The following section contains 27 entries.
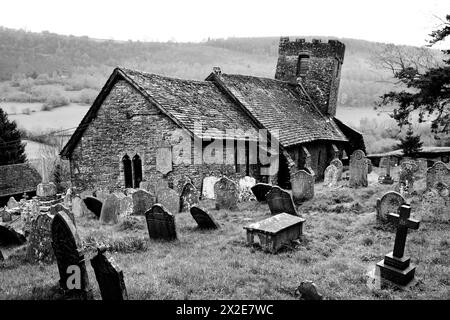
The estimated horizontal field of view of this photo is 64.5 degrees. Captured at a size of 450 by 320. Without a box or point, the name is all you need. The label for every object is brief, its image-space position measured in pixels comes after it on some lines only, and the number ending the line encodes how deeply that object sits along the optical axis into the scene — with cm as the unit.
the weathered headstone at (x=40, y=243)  818
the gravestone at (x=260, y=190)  1420
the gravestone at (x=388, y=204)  983
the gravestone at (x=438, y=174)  1245
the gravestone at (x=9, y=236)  1010
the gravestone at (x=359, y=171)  1572
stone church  1600
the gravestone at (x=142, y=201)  1323
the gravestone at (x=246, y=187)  1590
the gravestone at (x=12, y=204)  2197
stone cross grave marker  681
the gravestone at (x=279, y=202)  1154
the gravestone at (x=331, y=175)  1722
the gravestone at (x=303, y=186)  1370
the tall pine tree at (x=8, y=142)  3697
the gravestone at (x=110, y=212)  1219
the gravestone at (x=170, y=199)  1359
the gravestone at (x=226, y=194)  1351
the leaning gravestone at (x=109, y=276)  577
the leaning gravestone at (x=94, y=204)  1355
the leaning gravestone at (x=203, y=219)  1055
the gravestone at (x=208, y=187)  1605
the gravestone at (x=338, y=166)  1769
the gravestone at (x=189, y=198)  1366
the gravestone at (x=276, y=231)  873
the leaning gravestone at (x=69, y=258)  619
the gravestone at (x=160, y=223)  959
